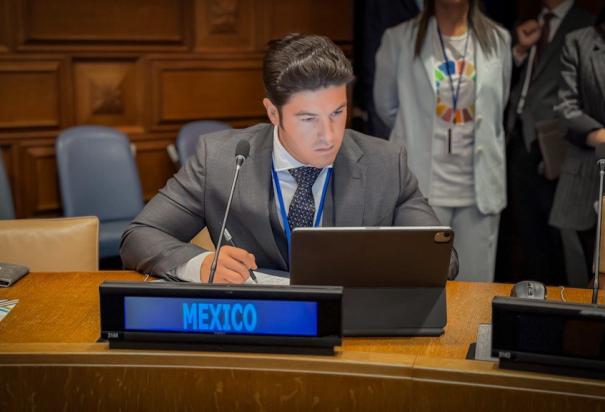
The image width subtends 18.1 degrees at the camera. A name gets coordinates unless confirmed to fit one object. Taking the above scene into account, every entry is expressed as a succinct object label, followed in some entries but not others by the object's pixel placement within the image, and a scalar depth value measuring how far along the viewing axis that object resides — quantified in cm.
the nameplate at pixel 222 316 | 354
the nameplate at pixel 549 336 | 333
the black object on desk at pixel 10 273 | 476
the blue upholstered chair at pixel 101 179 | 846
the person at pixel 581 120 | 720
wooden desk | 340
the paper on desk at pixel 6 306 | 430
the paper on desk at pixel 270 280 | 438
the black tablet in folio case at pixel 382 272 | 375
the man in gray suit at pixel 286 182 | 462
